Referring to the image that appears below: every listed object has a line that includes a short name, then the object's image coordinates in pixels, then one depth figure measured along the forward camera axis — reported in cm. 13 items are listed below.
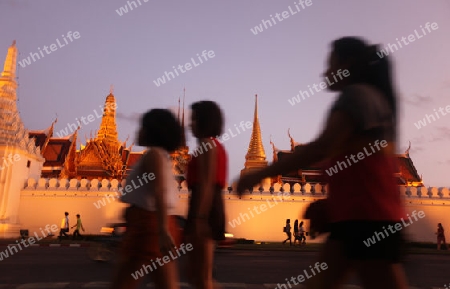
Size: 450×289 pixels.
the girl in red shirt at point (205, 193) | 272
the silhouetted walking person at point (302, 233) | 1943
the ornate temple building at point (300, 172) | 2836
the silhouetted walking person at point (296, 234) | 1962
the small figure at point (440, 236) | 1944
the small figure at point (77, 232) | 1832
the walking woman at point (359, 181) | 179
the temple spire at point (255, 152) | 3569
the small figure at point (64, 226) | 1823
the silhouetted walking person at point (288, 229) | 2000
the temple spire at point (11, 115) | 1945
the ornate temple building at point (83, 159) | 3028
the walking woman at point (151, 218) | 256
